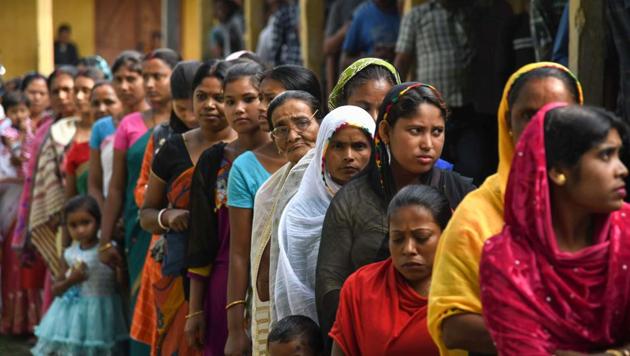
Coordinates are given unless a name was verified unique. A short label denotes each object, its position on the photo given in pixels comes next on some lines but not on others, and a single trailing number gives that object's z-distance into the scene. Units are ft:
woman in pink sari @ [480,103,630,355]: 21.15
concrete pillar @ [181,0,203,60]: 147.13
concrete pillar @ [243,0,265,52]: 89.97
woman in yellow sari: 22.58
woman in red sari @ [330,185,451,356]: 26.45
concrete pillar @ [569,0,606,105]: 45.06
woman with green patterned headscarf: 34.47
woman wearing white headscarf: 31.04
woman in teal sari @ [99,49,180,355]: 49.96
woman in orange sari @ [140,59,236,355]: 41.52
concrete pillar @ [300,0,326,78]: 76.84
